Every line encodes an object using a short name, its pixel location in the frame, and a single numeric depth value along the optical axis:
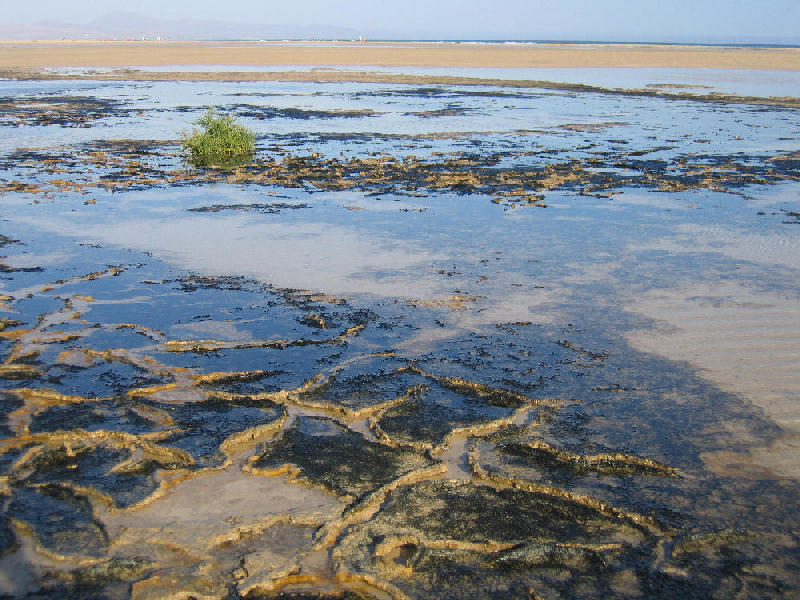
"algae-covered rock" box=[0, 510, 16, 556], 3.52
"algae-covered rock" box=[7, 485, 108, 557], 3.54
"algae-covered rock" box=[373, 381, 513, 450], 4.68
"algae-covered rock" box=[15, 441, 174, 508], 4.04
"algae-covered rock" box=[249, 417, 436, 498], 4.19
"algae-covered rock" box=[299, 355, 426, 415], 5.09
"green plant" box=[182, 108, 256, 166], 15.04
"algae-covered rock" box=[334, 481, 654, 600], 3.38
